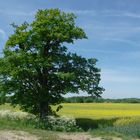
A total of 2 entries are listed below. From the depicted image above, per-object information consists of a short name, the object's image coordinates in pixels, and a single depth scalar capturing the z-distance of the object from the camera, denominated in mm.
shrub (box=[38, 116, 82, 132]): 9455
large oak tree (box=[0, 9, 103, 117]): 11266
